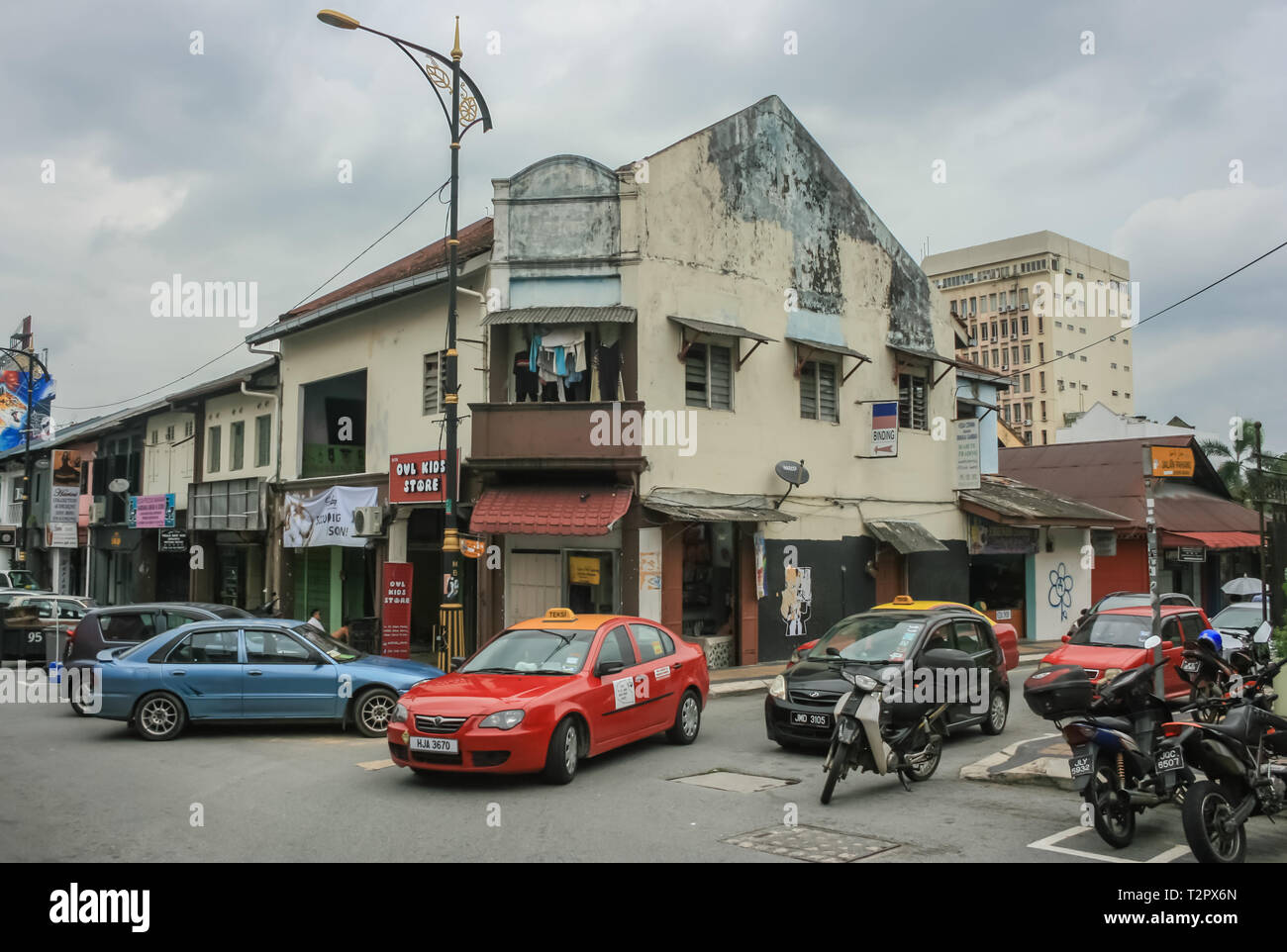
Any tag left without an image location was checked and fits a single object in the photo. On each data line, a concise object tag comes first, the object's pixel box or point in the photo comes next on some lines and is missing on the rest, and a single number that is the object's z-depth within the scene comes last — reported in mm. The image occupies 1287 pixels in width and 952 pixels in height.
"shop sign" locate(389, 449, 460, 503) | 20297
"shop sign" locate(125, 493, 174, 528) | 32312
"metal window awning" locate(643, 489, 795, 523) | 18500
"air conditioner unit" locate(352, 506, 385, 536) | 22578
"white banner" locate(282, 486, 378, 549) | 23172
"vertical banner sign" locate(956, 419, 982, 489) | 25016
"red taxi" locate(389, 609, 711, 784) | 9227
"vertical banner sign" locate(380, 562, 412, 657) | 18125
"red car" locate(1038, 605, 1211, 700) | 13266
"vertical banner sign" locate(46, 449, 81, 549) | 28734
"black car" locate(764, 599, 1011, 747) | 11109
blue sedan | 12445
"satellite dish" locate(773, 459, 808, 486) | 20453
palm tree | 42625
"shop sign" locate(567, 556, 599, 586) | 19391
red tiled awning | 18141
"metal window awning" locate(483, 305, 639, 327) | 18734
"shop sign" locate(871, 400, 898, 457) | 22391
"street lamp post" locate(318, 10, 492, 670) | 15828
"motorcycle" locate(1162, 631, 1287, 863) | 6418
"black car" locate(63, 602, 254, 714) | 15180
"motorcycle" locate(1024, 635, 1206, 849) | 7102
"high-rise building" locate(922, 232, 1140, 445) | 92750
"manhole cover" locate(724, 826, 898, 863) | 7176
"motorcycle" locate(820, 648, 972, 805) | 8867
